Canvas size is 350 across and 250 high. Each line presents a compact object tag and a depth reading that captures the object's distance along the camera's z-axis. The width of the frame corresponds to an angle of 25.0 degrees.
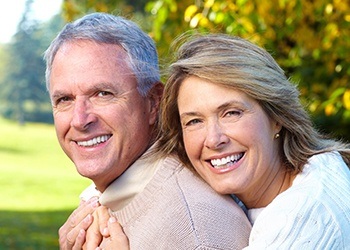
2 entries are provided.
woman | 2.54
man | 2.82
